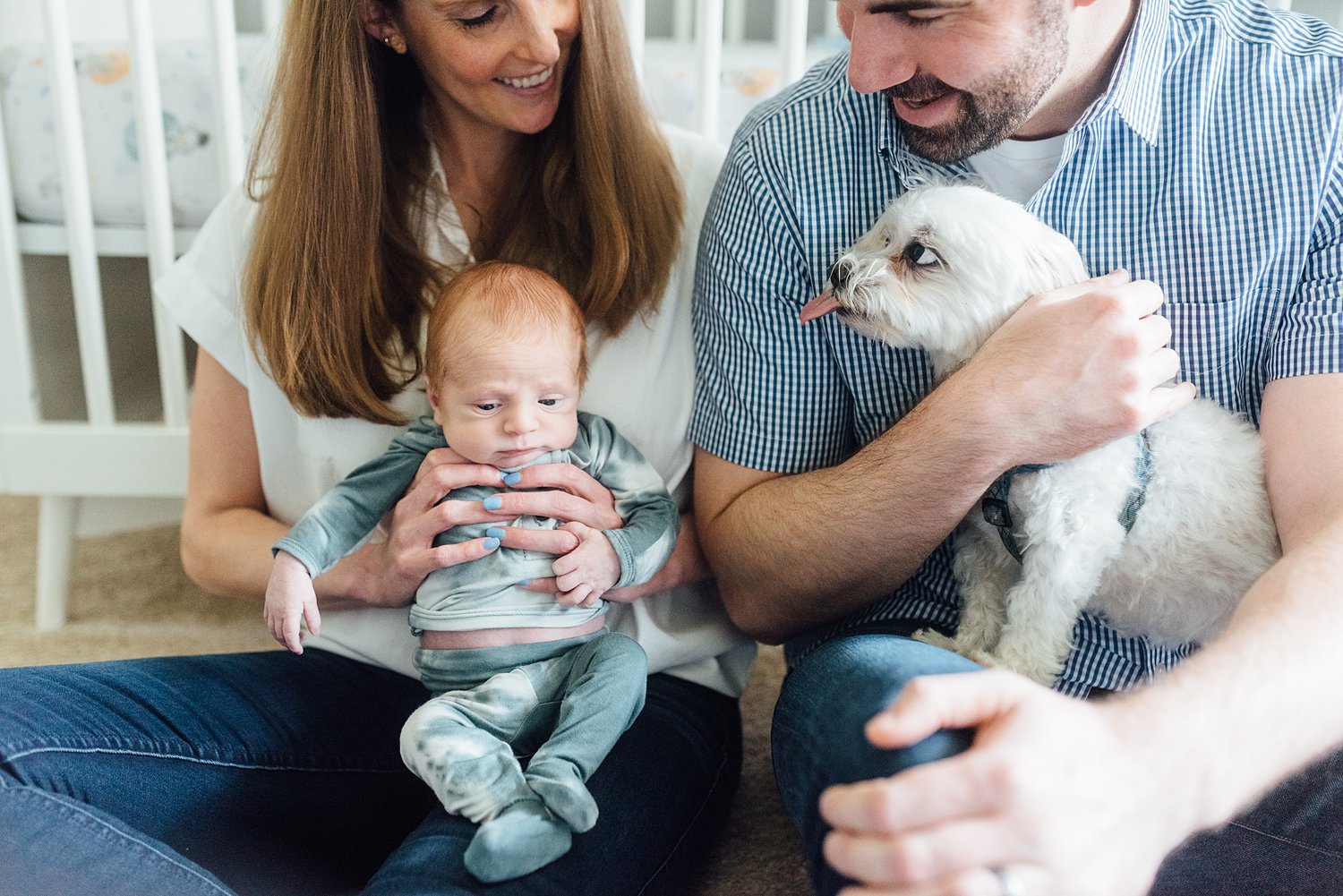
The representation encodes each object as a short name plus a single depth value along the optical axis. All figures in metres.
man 0.74
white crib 1.51
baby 0.95
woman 1.05
